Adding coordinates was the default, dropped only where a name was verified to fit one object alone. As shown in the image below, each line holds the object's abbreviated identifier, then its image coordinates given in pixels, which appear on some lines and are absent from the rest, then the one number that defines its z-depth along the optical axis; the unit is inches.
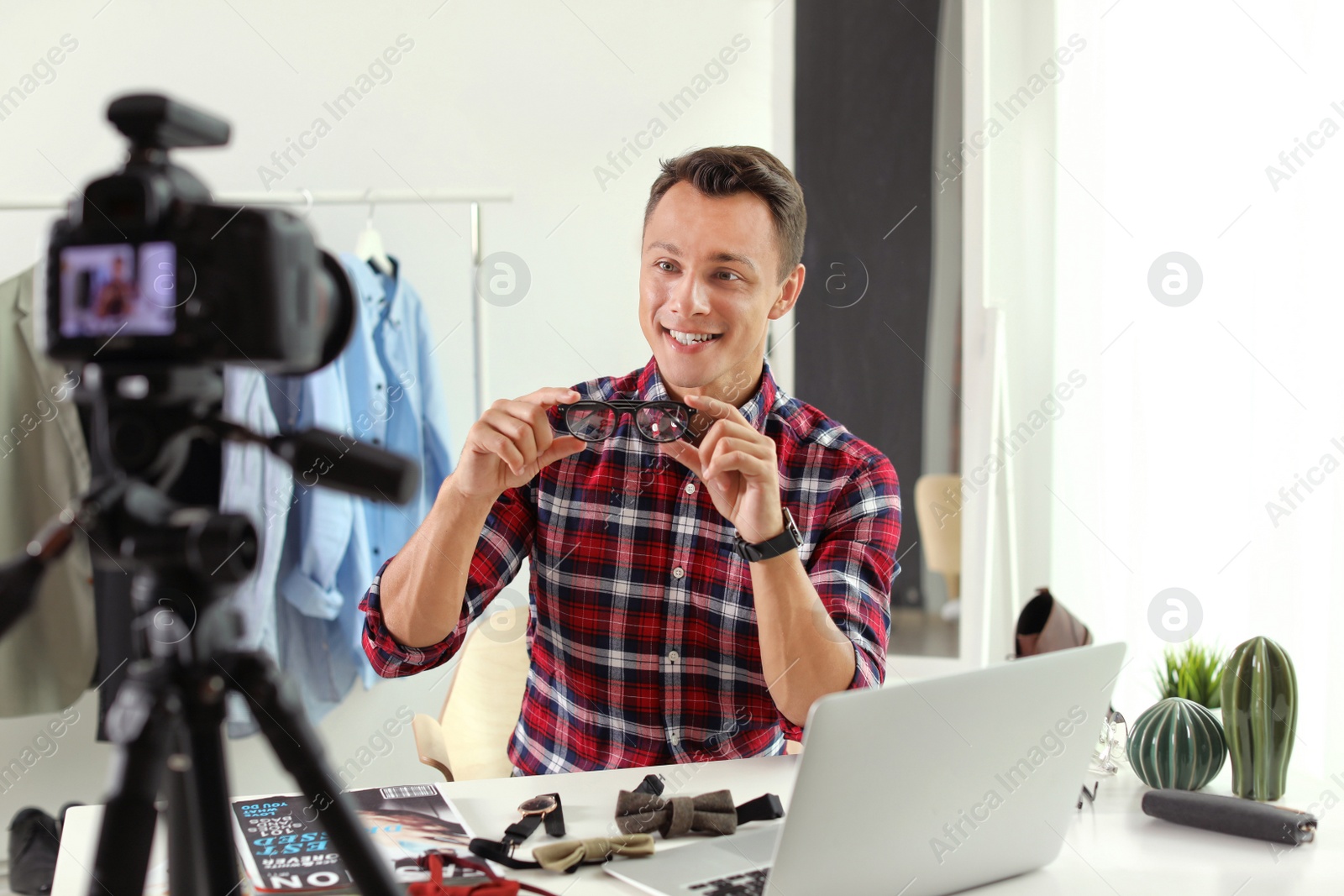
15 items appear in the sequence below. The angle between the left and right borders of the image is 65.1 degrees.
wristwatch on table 41.1
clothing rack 89.7
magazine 37.5
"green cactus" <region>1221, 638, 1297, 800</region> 46.4
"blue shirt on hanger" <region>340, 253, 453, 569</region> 93.0
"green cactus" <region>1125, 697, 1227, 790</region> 47.8
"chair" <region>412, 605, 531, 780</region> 68.7
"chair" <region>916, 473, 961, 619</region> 106.3
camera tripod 20.0
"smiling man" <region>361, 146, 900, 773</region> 57.7
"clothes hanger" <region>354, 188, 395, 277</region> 96.9
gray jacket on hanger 85.7
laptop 32.6
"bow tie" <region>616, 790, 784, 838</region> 42.1
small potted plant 53.2
